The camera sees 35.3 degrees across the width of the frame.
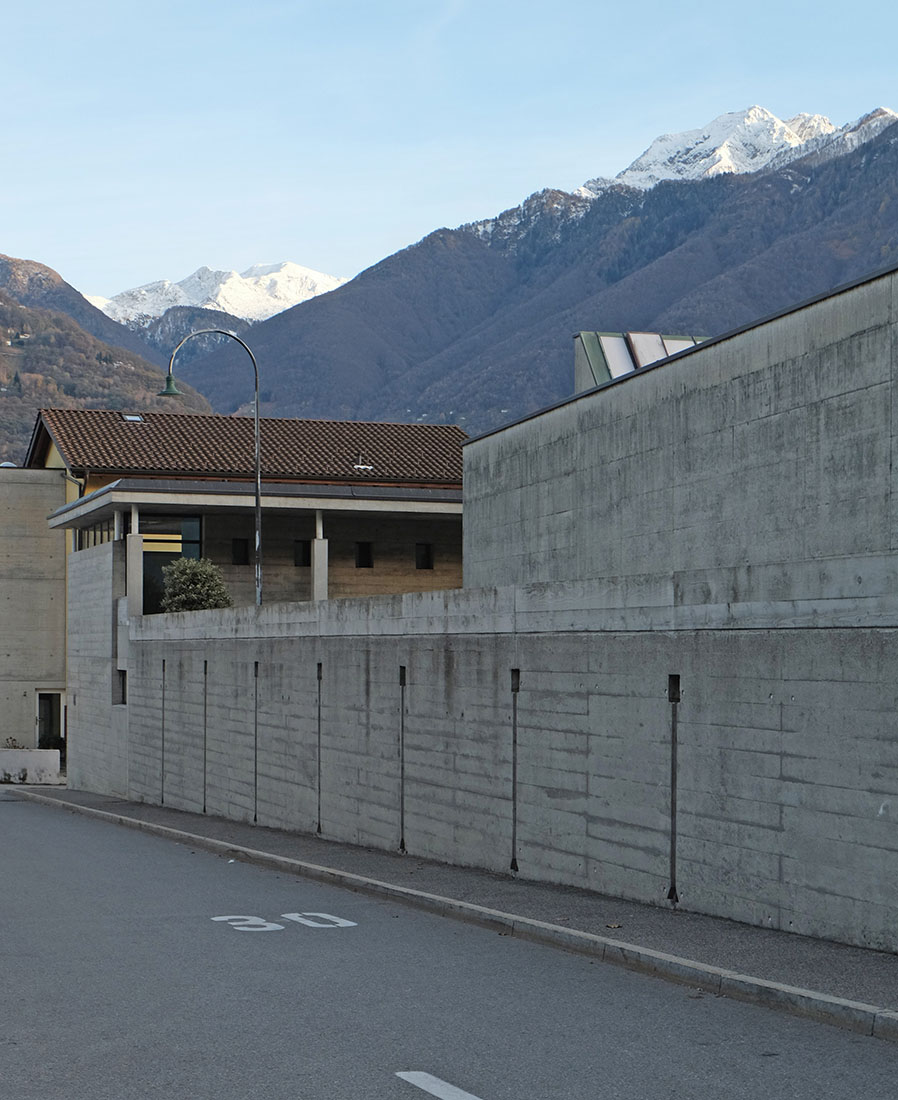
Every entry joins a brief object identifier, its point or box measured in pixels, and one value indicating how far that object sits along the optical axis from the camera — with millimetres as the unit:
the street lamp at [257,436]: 33844
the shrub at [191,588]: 40000
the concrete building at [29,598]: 56375
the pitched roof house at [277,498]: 43062
